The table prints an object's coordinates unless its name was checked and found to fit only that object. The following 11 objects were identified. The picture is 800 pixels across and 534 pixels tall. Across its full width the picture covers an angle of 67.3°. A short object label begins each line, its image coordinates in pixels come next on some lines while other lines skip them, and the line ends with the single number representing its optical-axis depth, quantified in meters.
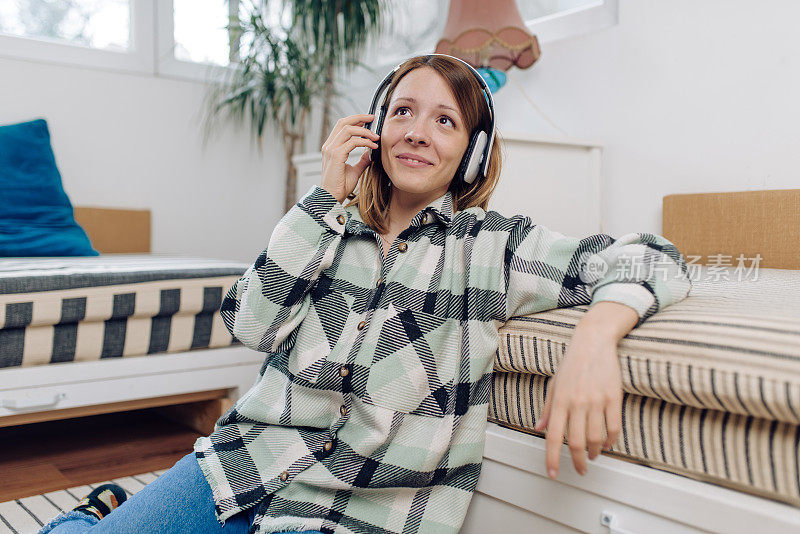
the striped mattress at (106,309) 1.29
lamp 1.79
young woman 0.73
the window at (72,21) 2.28
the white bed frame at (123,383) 1.30
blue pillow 1.96
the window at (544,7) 1.95
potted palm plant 2.49
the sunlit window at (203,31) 2.62
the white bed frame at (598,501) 0.55
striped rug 1.09
